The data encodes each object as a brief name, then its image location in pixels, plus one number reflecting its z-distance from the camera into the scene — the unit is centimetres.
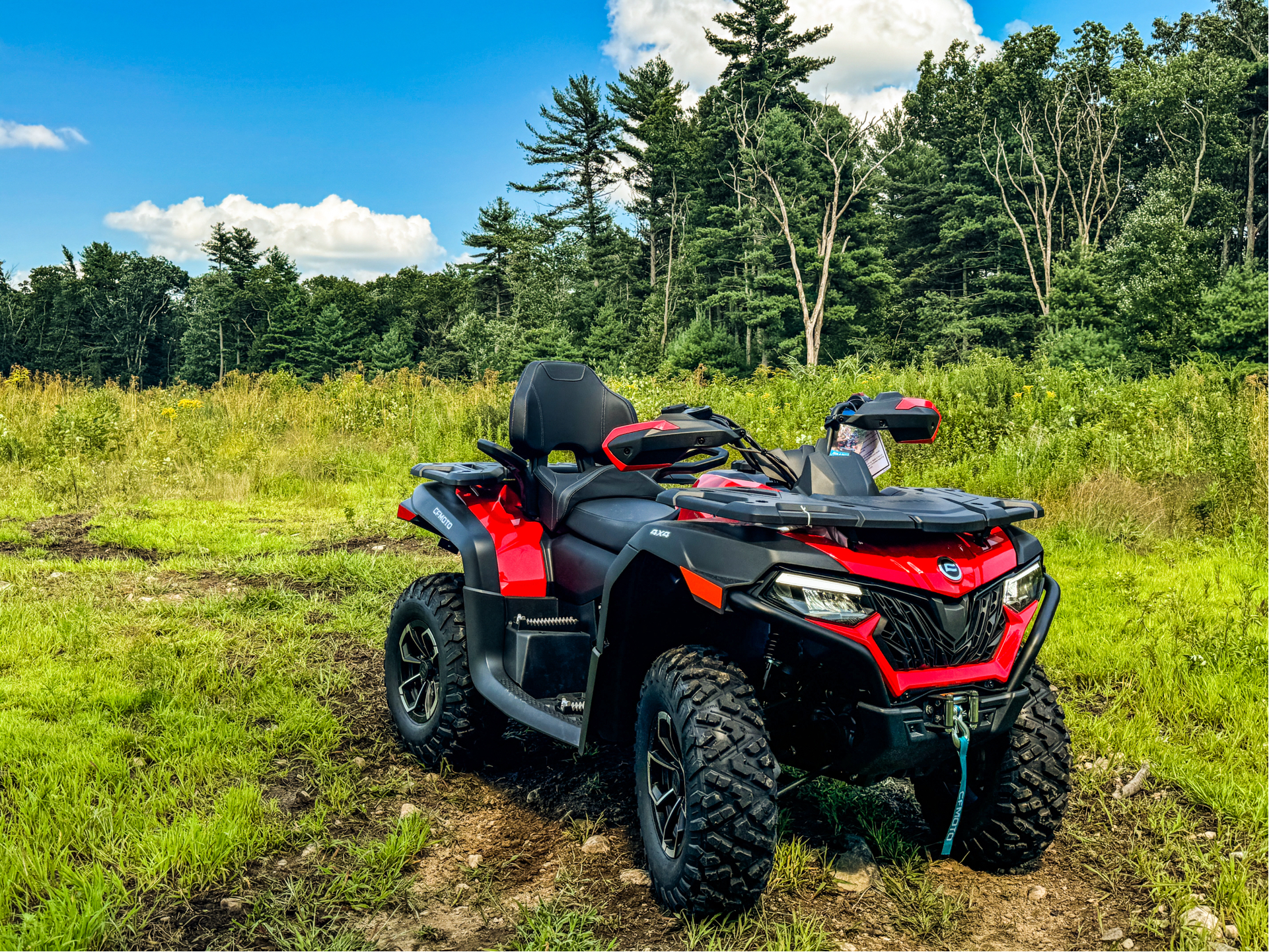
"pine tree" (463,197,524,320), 4753
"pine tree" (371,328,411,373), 5831
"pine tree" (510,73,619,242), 3878
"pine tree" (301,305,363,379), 5994
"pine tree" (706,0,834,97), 3316
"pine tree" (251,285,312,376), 5994
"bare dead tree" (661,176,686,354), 3869
